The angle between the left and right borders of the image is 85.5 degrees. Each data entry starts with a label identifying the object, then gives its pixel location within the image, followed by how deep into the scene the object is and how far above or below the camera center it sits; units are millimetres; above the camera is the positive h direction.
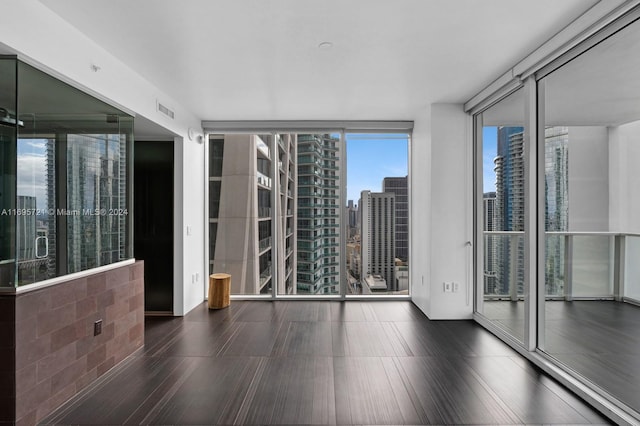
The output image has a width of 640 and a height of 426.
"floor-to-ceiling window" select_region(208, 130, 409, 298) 5430 -58
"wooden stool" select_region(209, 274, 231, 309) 4965 -1145
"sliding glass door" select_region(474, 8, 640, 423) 2270 -43
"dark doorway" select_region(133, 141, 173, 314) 4660 +43
